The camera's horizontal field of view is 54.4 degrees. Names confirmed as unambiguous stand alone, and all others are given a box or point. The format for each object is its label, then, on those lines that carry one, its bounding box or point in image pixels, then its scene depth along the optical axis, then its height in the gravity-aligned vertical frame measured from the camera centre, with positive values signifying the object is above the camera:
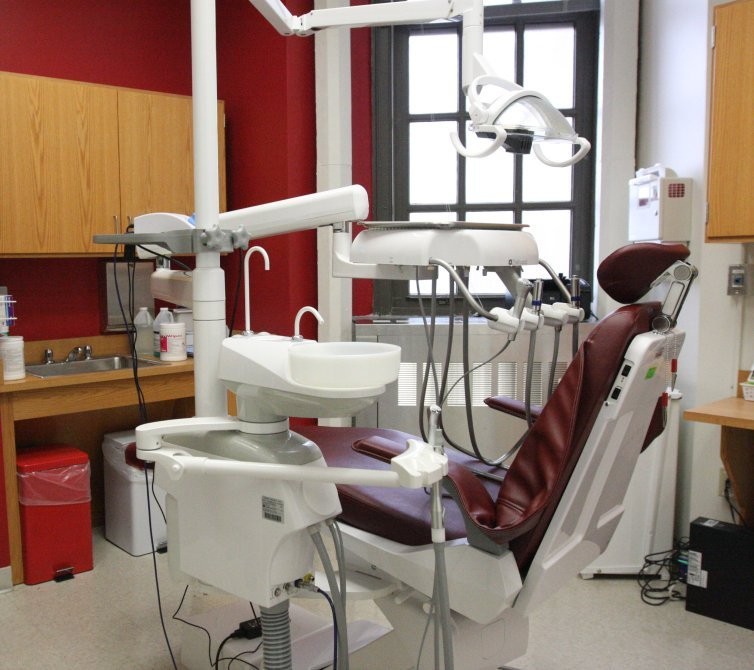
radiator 3.25 -0.48
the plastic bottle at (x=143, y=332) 3.51 -0.29
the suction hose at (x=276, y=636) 1.63 -0.82
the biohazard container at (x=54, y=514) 2.85 -0.95
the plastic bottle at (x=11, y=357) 2.86 -0.33
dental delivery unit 1.48 -0.37
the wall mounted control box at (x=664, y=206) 2.82 +0.25
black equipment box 2.52 -1.05
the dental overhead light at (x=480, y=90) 1.66 +0.42
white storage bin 3.13 -1.01
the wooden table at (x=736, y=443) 2.39 -0.62
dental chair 1.57 -0.51
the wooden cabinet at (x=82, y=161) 2.93 +0.47
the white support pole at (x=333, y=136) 3.36 +0.62
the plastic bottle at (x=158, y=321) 3.49 -0.23
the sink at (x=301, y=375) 1.29 -0.19
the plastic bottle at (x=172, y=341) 3.32 -0.31
